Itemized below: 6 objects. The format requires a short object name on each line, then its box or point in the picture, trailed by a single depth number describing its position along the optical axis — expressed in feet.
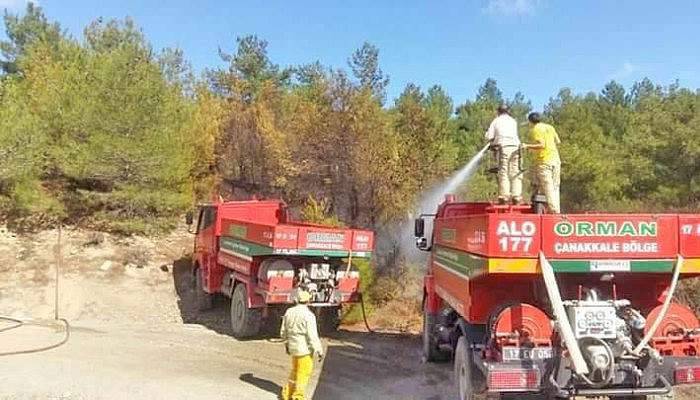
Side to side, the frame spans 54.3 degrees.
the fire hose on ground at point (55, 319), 37.58
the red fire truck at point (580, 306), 19.71
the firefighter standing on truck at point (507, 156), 28.19
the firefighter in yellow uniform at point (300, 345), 26.86
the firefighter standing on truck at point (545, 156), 28.02
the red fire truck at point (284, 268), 39.45
